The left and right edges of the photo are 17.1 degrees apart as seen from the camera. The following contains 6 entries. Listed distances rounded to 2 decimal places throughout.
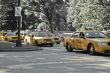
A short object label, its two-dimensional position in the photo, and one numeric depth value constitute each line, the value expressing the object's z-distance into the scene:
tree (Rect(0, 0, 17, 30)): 74.56
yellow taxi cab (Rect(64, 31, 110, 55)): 19.80
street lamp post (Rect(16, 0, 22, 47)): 27.55
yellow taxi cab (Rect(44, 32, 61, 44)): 37.91
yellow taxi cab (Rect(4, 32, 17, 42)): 44.22
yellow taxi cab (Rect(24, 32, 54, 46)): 32.22
